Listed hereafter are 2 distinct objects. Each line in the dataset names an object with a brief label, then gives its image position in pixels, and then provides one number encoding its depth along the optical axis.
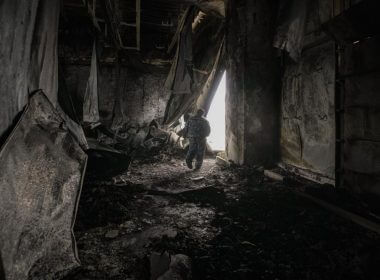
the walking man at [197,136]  7.02
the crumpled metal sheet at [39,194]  1.77
